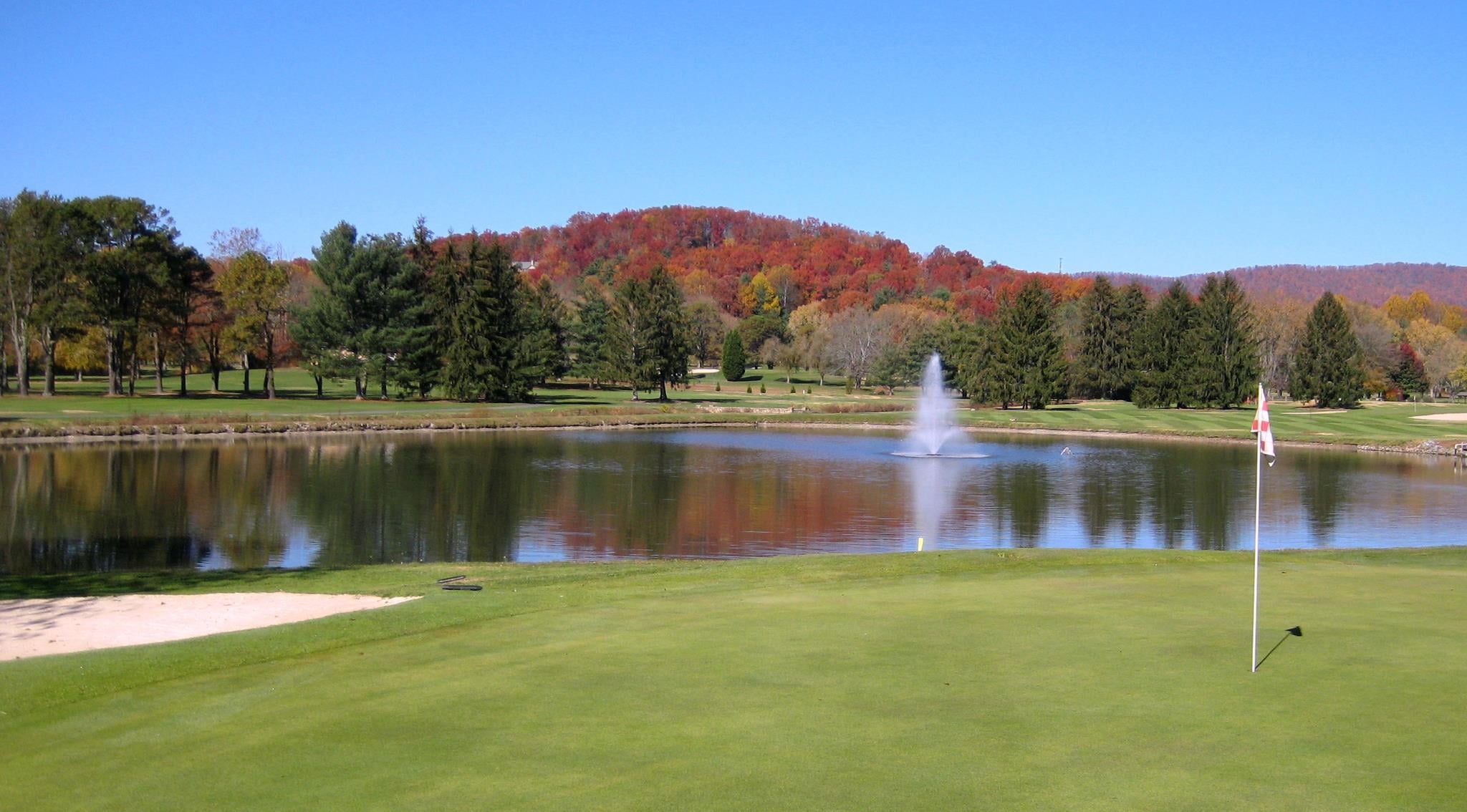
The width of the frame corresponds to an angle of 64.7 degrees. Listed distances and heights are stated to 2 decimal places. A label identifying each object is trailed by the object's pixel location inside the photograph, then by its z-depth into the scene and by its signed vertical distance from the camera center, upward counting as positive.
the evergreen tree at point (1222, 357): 81.00 +1.49
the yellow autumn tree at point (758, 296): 157.25 +10.30
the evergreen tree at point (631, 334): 81.50 +2.59
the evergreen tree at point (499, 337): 74.06 +2.03
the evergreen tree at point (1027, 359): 80.75 +1.14
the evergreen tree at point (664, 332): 81.75 +2.77
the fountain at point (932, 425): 50.56 -2.71
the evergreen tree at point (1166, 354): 82.62 +1.67
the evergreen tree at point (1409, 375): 105.44 +0.53
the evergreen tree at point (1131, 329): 85.88 +3.60
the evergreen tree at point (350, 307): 71.69 +3.70
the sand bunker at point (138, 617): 12.03 -2.94
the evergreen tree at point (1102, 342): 88.81 +2.65
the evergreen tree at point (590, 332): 95.19 +3.30
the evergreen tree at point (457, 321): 73.44 +3.01
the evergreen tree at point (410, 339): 72.88 +1.82
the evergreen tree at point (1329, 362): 81.56 +1.24
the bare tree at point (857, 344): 106.44 +2.79
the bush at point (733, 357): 113.06 +1.40
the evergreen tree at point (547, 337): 80.56 +2.52
